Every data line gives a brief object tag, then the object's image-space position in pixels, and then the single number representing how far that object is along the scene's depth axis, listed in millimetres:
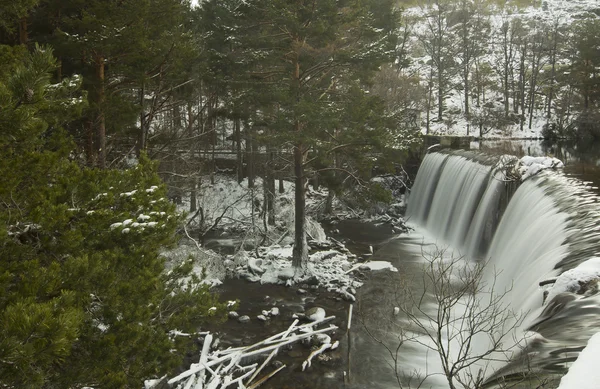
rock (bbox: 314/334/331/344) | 11352
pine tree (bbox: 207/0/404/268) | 14156
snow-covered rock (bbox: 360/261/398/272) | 17148
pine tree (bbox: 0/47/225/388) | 3979
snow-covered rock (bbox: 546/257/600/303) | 7281
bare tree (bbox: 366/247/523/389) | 9805
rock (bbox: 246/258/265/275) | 16453
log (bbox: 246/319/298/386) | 9345
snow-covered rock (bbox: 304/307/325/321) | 12641
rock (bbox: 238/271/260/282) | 16016
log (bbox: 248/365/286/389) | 9270
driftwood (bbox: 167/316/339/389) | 8625
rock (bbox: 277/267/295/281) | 15885
